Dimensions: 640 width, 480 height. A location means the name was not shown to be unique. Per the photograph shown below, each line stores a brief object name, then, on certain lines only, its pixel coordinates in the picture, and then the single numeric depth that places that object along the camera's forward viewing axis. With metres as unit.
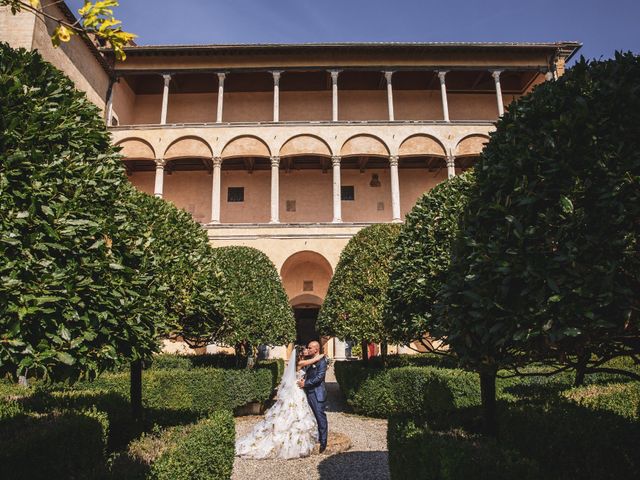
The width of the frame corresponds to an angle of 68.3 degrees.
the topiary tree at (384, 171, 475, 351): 6.97
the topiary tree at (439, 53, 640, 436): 2.85
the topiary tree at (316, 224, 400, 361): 11.28
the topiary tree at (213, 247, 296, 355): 11.86
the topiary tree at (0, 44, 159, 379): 3.00
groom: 7.29
